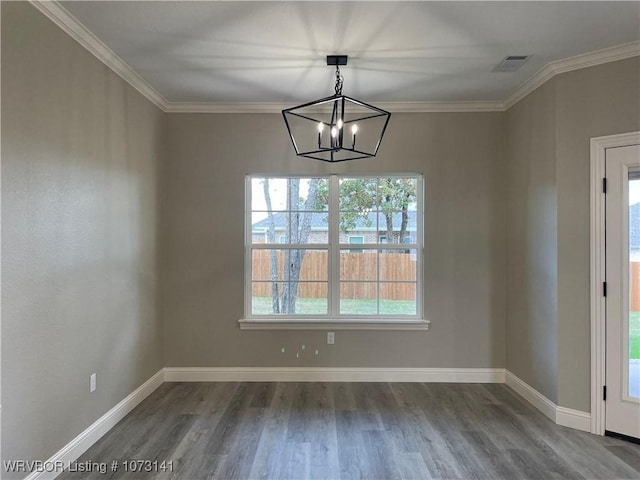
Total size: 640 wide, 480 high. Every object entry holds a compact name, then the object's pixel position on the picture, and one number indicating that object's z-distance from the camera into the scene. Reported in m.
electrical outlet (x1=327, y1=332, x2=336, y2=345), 3.57
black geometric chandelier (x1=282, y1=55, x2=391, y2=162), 3.52
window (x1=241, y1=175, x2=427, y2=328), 3.66
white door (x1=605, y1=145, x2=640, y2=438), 2.49
